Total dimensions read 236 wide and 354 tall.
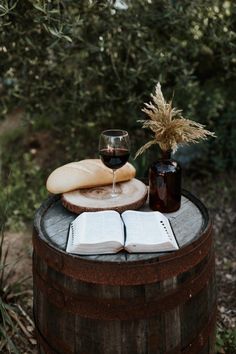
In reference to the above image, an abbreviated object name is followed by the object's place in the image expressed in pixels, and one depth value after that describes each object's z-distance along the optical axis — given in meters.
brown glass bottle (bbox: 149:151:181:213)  2.26
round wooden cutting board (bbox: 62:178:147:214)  2.29
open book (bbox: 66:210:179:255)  1.96
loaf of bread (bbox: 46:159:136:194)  2.41
